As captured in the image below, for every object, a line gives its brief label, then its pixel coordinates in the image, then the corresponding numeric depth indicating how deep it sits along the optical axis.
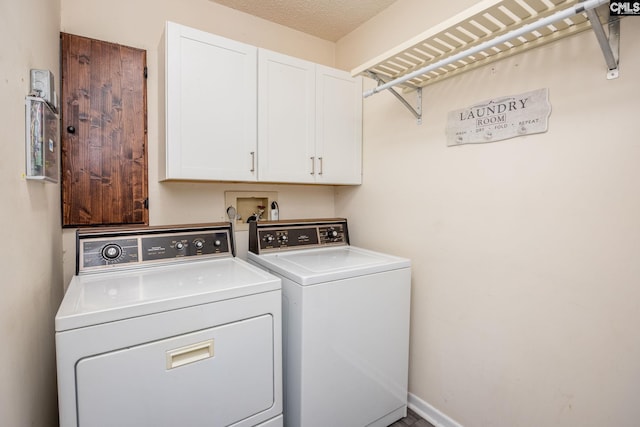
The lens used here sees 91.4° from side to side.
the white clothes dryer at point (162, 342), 1.03
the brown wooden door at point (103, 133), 1.63
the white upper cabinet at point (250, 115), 1.62
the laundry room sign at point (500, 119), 1.37
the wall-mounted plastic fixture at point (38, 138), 1.05
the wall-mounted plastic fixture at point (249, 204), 2.17
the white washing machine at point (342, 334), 1.48
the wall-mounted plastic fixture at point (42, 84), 1.10
